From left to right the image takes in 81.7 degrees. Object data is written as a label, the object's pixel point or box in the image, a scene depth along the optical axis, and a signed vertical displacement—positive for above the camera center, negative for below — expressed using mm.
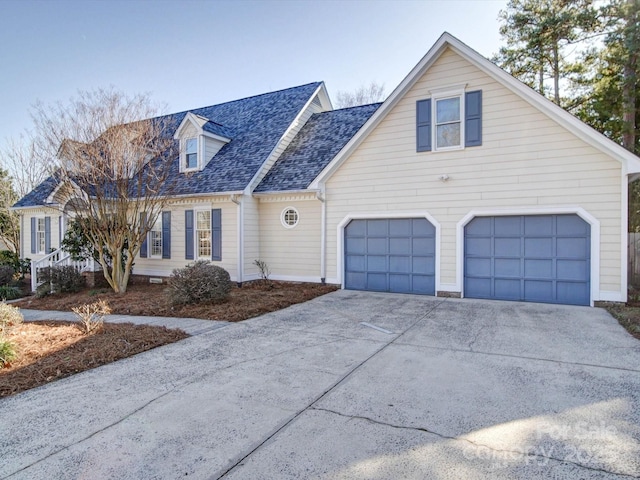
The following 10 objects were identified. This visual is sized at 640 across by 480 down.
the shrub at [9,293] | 12711 -2070
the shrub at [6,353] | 4916 -1609
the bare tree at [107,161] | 10430 +2092
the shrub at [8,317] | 6392 -1496
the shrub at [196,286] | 8930 -1280
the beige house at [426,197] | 8688 +1012
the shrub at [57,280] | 12109 -1539
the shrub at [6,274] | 13656 -1533
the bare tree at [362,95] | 26584 +10020
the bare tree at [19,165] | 19641 +3701
